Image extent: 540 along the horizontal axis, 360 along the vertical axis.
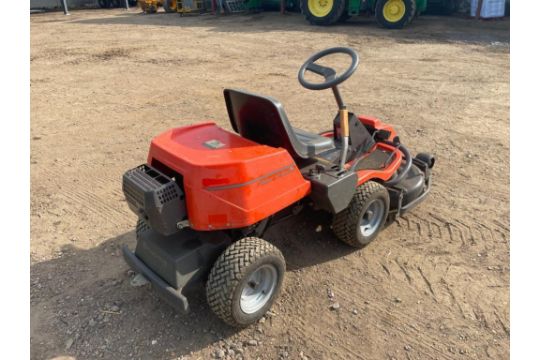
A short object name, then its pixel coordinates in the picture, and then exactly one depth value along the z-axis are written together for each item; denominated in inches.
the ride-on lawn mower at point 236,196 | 90.7
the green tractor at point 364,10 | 487.5
